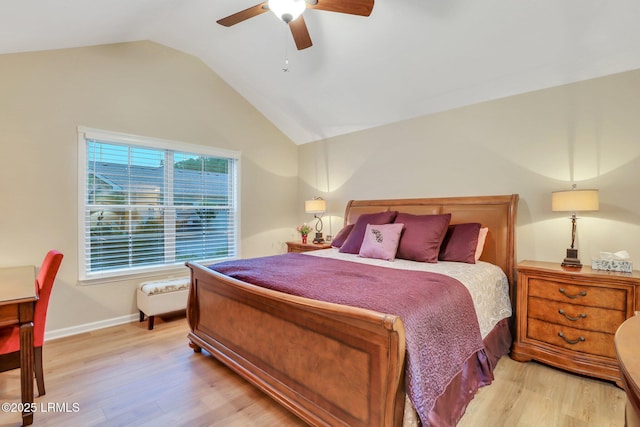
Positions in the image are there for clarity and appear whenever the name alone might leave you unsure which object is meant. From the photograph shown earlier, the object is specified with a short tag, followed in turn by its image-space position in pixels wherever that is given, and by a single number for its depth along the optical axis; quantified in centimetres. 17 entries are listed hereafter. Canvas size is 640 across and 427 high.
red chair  185
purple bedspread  144
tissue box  228
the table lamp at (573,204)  237
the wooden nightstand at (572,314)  218
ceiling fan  190
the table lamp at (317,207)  439
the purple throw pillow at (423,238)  284
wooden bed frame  138
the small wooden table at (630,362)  66
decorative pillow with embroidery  297
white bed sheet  222
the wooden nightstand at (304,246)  421
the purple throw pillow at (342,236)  381
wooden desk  173
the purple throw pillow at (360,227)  338
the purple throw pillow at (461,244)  281
